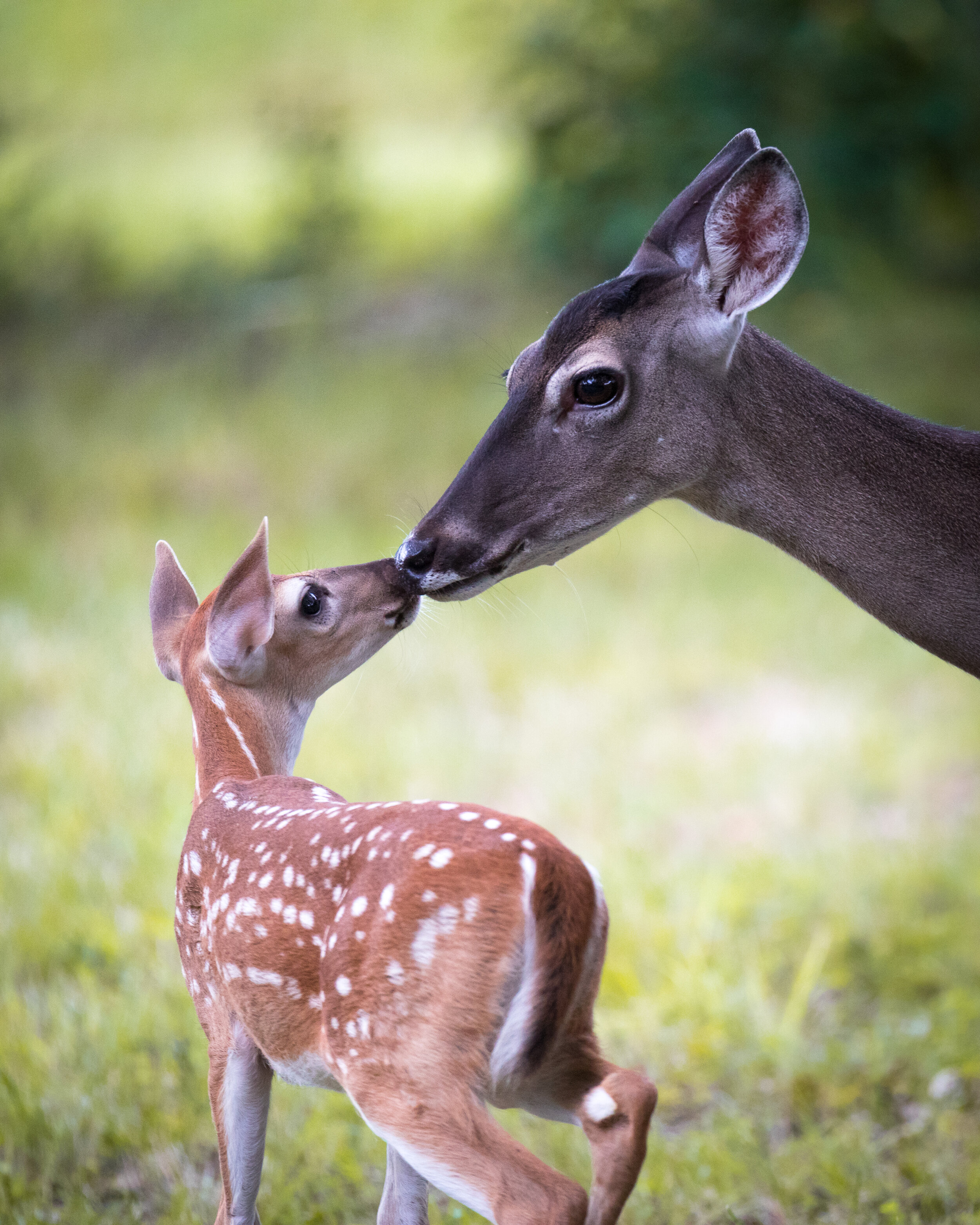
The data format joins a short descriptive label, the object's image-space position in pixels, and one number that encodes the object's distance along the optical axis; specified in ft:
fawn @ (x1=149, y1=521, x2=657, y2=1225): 40.77
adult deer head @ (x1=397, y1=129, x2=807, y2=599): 41.84
